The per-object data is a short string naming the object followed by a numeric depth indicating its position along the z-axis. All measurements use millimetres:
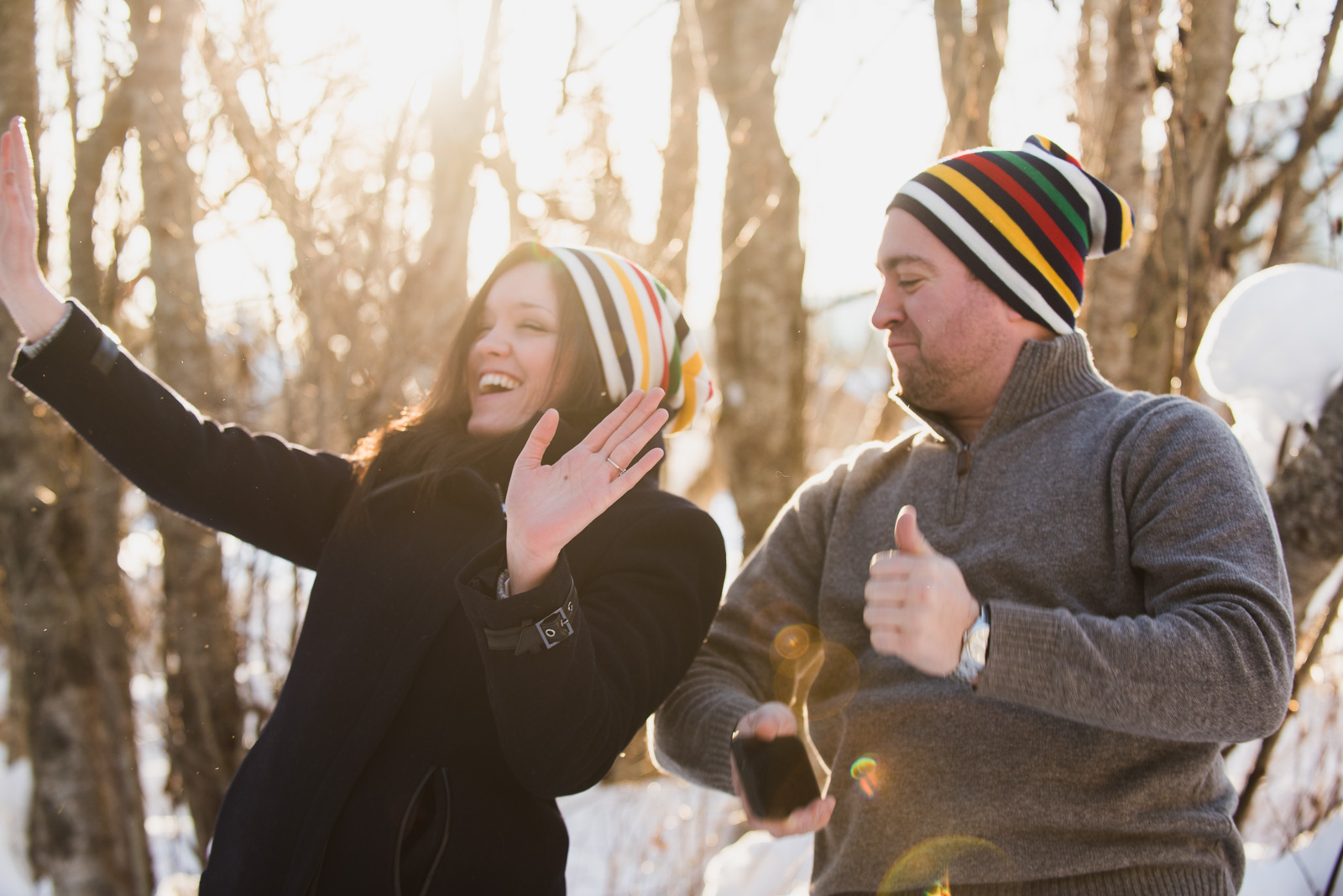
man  1247
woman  1317
